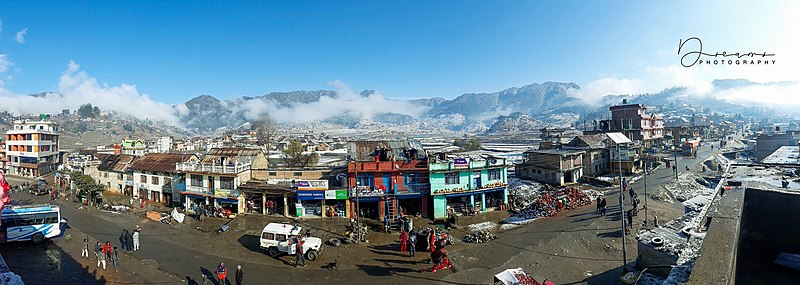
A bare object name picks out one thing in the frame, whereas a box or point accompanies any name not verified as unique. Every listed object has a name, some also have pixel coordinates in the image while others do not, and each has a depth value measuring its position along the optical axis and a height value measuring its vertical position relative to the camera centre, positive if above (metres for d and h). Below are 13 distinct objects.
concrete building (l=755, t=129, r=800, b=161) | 60.88 -1.14
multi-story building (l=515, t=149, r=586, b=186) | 45.59 -3.30
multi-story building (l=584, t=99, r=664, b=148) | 82.38 +3.91
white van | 22.12 -5.98
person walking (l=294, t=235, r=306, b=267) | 20.84 -6.22
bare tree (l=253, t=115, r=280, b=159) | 116.56 +7.13
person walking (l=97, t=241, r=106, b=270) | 20.88 -6.08
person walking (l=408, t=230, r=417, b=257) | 21.80 -6.13
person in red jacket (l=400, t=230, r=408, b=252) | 23.20 -6.30
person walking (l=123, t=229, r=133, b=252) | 24.10 -6.15
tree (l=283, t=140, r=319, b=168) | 59.29 -1.55
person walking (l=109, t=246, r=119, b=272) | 21.25 -6.31
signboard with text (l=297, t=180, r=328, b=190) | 31.22 -3.24
